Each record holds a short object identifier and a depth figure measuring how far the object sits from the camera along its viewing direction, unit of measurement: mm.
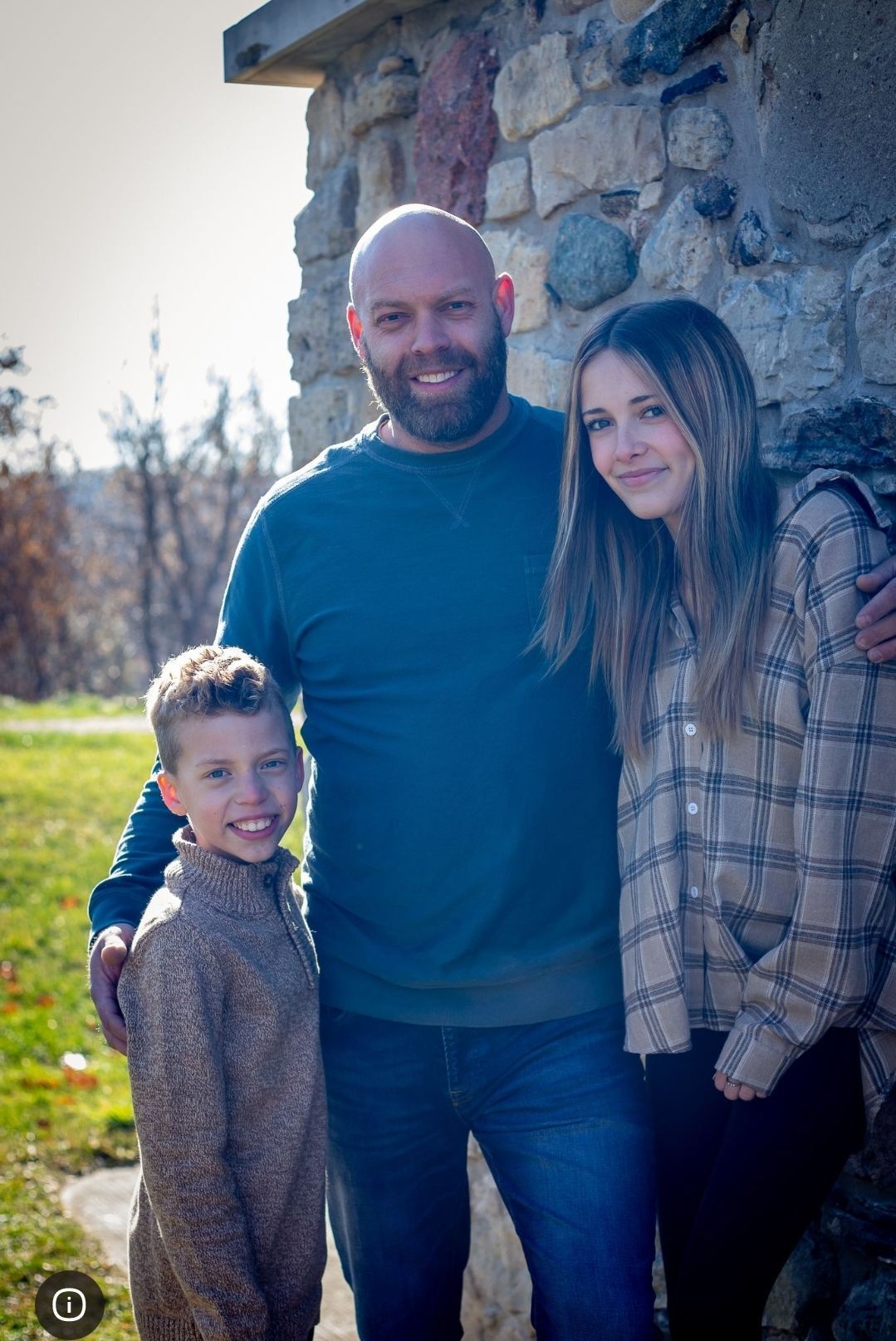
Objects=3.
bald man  2078
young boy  1867
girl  1793
